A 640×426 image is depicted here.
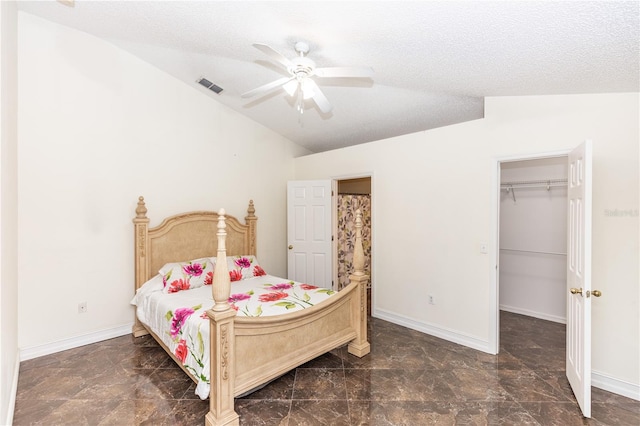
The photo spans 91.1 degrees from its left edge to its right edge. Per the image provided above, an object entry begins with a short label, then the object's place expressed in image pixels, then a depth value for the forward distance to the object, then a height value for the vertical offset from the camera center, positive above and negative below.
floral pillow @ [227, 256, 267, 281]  4.02 -0.75
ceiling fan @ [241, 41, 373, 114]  2.26 +1.05
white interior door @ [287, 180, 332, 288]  4.82 -0.32
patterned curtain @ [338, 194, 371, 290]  5.45 -0.37
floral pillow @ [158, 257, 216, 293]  3.48 -0.73
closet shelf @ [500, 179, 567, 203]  4.11 +0.39
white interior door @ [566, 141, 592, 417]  2.21 -0.49
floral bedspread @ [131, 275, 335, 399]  2.38 -0.88
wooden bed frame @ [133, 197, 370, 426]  2.11 -0.92
